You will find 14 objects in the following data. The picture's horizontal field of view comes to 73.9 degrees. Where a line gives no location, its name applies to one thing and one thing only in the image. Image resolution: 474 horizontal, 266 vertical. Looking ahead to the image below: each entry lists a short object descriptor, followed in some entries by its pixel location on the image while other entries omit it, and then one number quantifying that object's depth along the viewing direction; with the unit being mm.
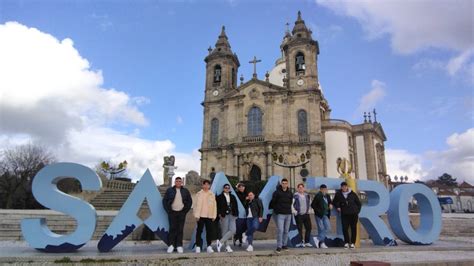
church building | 32531
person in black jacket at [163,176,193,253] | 7133
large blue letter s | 6586
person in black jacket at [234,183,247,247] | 8438
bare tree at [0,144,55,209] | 26500
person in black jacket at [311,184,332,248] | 8164
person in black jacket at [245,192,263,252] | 7820
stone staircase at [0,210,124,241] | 10454
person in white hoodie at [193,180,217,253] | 7152
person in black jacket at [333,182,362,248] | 8008
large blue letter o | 8562
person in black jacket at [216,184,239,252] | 7445
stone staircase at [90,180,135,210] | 18656
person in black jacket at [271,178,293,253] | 7273
